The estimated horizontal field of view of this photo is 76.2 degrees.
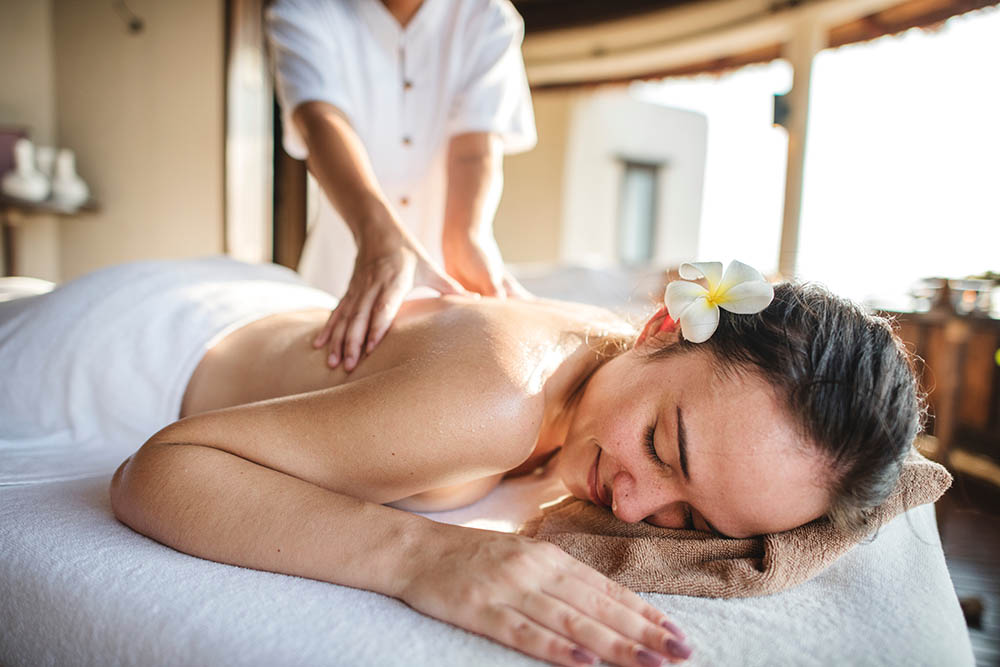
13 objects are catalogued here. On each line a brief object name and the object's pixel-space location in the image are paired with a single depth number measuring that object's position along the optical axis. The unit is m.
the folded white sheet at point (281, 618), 0.65
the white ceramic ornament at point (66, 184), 4.00
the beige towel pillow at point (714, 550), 0.80
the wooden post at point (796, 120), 3.48
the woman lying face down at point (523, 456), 0.69
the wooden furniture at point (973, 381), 2.96
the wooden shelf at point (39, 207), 3.73
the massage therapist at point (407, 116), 1.52
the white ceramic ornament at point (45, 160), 4.00
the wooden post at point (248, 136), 4.45
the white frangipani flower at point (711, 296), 0.91
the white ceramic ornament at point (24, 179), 3.68
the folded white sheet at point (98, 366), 1.22
